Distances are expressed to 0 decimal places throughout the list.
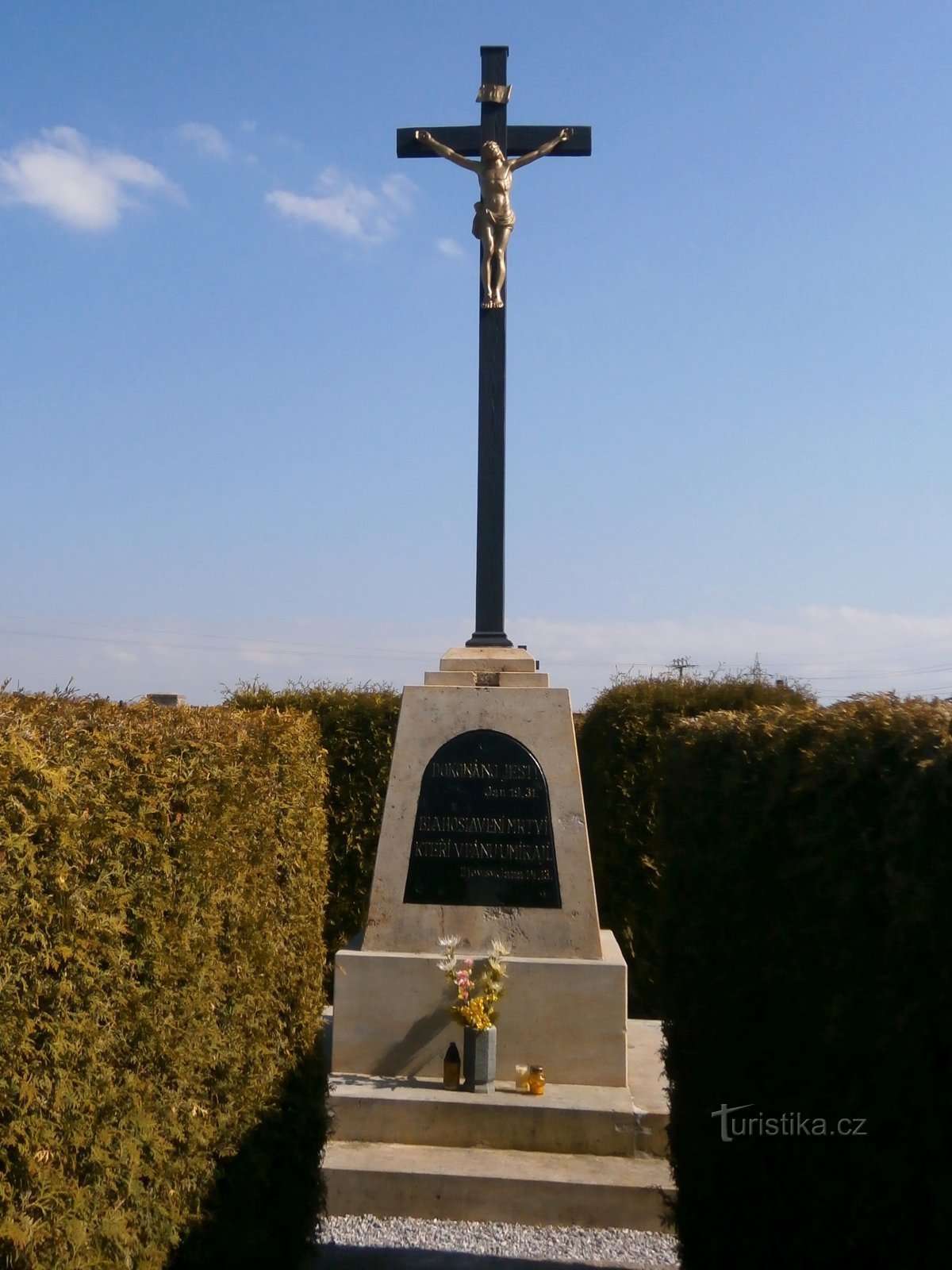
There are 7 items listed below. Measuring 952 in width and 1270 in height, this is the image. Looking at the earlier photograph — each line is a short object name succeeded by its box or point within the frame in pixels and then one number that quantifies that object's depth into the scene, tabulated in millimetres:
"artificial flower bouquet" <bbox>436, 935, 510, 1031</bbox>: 5598
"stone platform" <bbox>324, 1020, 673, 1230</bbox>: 4922
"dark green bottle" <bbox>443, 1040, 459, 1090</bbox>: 5680
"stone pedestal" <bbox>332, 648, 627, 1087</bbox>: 5918
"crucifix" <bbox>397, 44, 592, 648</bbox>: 6996
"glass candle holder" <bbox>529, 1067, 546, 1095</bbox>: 5598
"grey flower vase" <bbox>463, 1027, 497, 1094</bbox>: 5574
